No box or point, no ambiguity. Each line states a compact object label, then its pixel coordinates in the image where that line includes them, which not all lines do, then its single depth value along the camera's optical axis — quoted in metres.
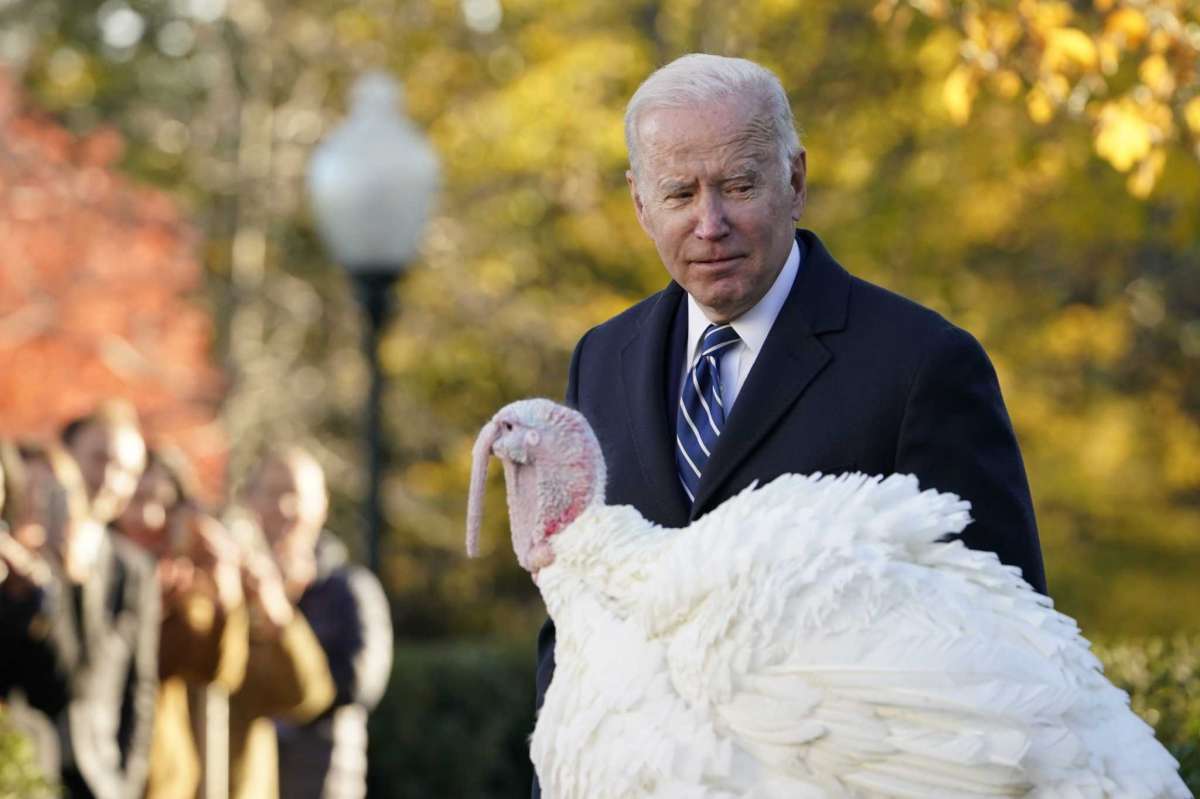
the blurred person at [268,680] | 14.12
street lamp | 21.73
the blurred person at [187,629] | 13.63
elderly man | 6.43
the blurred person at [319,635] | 14.84
